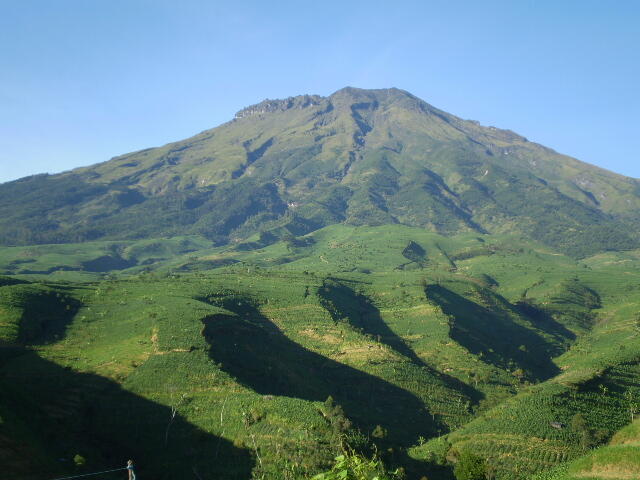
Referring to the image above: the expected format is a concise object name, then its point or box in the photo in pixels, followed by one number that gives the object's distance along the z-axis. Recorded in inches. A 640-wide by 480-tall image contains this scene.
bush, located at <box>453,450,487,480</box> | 2352.4
